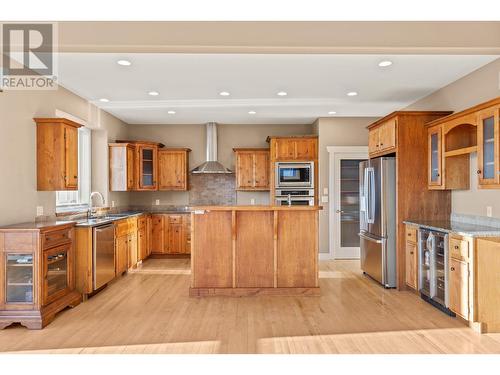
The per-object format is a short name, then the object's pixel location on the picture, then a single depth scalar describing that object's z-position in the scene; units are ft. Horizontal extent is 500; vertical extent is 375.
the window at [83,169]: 19.45
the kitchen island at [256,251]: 14.89
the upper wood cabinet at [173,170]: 24.32
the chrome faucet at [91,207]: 18.05
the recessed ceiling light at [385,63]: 13.27
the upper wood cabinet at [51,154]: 14.15
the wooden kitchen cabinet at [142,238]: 20.93
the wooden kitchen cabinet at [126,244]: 17.58
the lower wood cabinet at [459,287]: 11.23
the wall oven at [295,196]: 22.70
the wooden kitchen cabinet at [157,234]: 23.22
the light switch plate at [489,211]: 12.94
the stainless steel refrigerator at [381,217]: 15.90
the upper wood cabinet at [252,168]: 24.02
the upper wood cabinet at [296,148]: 22.79
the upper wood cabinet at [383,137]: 15.88
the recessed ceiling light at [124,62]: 13.24
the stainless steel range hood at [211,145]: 24.35
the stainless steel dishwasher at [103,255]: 14.61
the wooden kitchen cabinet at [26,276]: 11.32
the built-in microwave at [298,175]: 22.67
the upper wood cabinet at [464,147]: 11.58
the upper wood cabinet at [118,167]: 21.61
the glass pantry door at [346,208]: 22.59
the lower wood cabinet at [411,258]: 14.48
